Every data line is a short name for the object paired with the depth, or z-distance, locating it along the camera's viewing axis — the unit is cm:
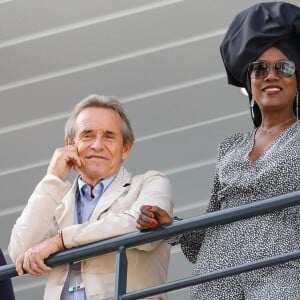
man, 1038
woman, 989
